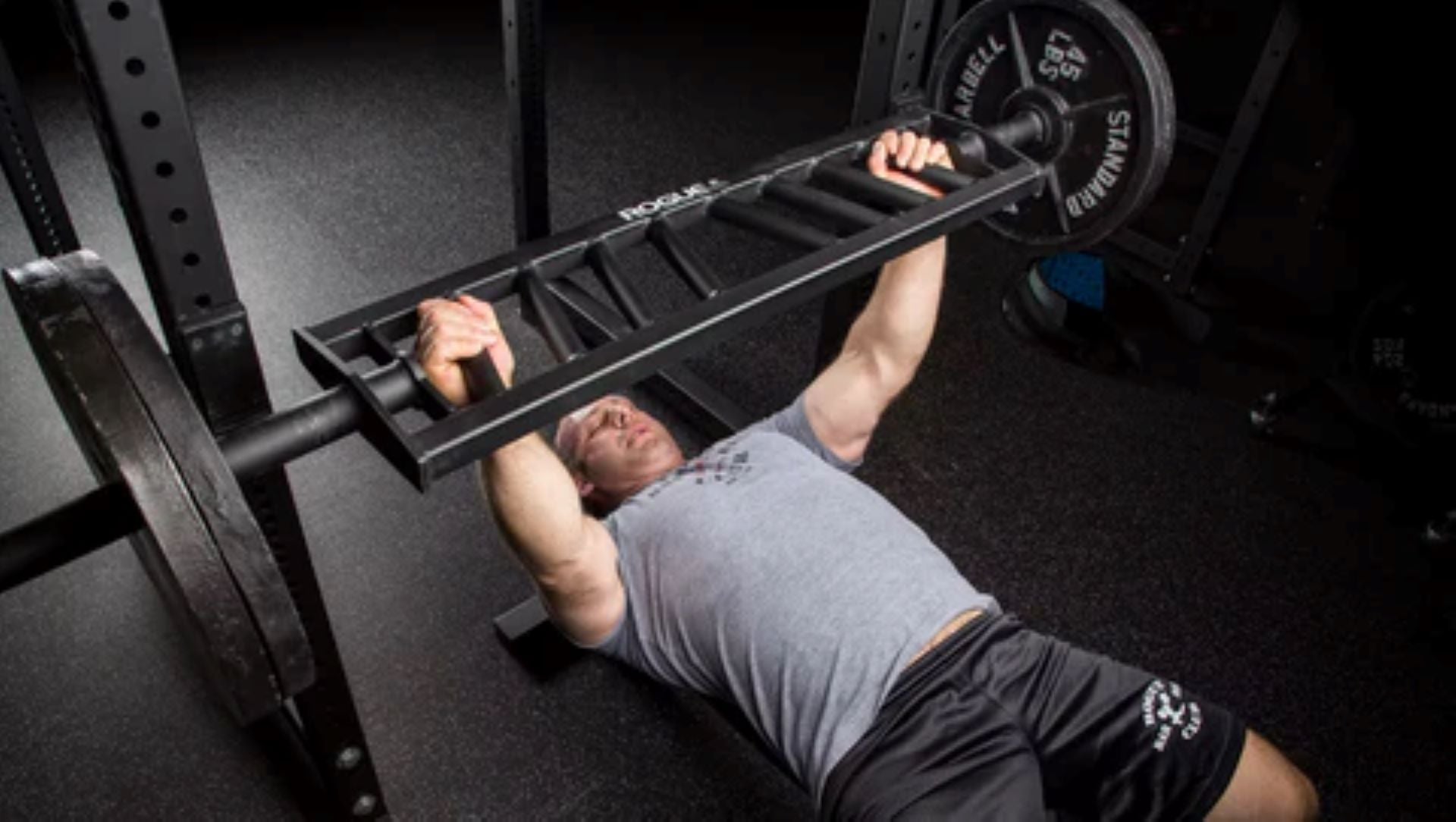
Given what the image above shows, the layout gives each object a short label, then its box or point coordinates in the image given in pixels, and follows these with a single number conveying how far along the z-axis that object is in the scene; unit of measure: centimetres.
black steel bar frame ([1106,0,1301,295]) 229
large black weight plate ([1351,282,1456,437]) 214
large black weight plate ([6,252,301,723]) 77
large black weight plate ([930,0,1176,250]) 153
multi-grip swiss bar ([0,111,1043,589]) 89
